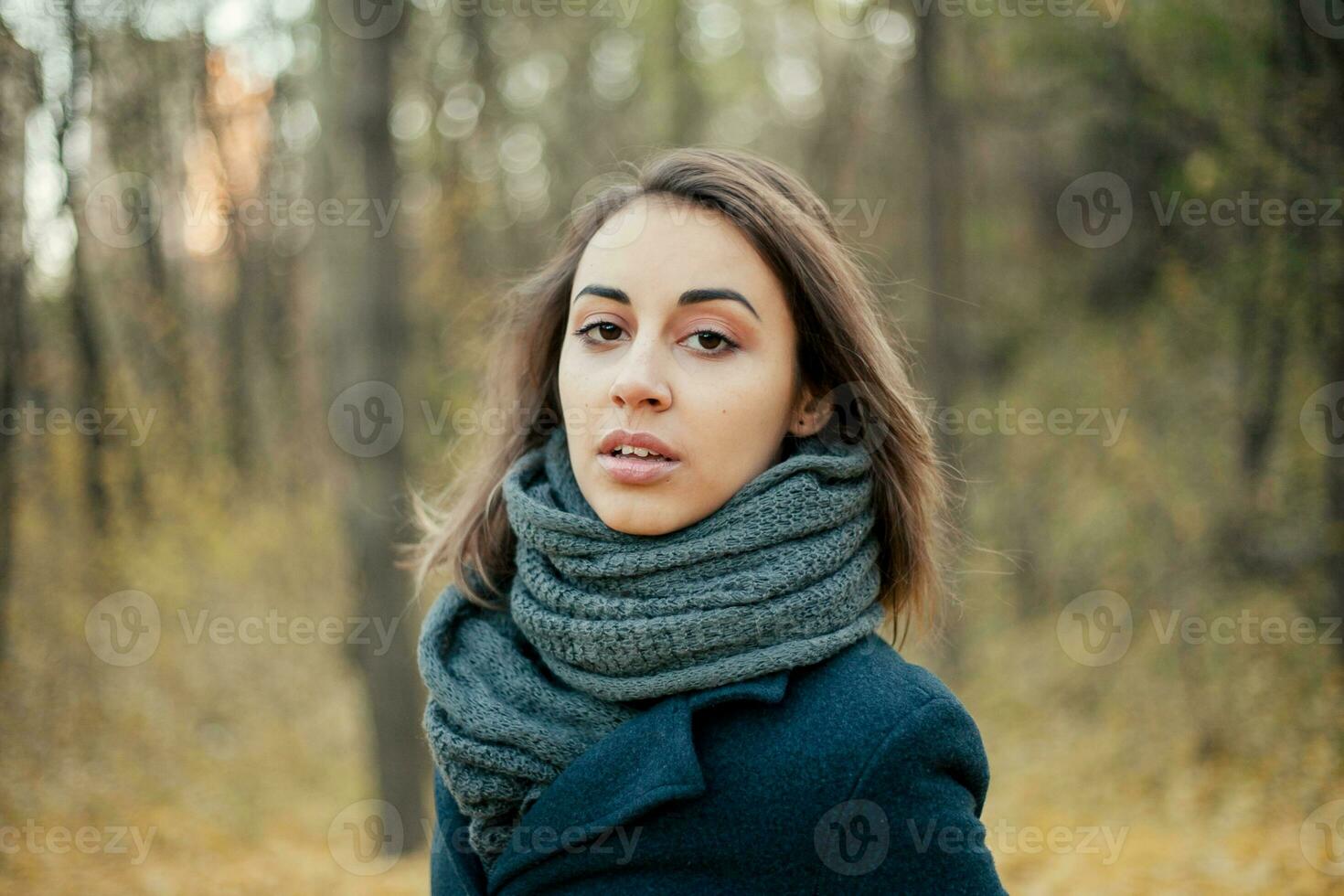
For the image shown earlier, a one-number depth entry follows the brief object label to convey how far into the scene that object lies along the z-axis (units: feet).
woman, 5.26
